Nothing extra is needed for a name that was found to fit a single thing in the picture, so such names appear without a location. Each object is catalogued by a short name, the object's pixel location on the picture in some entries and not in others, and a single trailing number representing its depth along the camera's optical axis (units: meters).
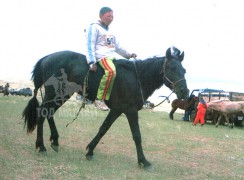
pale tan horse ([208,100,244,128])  18.70
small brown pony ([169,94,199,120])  21.78
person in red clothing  18.95
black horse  6.09
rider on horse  6.12
